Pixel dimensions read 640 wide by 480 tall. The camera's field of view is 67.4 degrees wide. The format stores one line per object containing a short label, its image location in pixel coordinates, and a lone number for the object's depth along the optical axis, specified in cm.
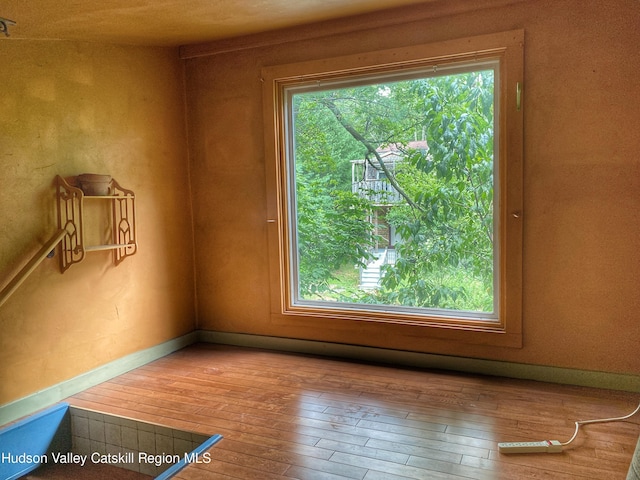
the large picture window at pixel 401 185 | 315
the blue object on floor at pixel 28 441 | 264
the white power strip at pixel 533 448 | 224
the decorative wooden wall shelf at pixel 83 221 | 305
